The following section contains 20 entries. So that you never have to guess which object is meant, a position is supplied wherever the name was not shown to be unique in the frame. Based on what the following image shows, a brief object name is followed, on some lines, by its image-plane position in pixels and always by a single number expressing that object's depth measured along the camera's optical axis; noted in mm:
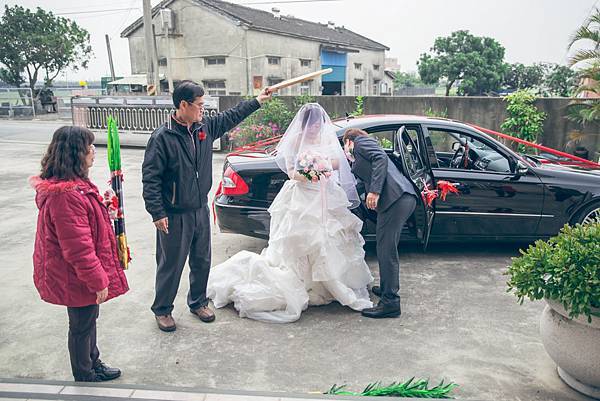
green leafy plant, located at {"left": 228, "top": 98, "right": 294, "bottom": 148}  13031
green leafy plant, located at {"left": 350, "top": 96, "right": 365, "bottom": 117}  12555
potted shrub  3025
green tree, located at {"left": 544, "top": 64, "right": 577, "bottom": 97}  23906
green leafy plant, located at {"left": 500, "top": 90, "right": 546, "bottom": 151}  11055
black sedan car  5441
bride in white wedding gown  4398
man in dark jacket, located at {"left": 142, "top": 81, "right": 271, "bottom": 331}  3842
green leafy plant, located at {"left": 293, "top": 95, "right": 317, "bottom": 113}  13352
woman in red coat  2855
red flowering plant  12859
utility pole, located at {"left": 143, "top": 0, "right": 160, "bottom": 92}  17688
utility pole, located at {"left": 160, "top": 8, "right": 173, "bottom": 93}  24427
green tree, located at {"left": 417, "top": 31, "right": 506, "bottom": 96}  30750
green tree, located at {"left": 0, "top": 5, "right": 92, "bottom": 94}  29672
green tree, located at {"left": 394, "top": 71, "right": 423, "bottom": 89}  63325
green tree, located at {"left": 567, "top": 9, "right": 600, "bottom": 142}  8891
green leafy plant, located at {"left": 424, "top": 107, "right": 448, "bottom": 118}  12203
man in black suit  4285
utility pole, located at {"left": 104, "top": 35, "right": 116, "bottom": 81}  33625
